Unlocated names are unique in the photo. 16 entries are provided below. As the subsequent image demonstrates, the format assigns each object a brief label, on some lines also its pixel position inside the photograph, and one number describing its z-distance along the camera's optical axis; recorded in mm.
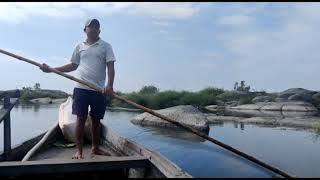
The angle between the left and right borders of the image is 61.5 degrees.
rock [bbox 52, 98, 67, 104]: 28281
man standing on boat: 3020
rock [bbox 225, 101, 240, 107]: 21532
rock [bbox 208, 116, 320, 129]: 11744
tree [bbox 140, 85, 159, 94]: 23946
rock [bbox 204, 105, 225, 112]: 19657
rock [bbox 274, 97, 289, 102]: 18943
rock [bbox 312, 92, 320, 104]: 18490
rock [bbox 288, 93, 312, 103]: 18552
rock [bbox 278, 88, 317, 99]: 20113
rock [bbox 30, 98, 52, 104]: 28472
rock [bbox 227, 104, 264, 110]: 18240
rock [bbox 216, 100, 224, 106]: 22241
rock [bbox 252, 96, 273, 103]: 21146
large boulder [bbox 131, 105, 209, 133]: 9922
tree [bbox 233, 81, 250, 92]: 27046
